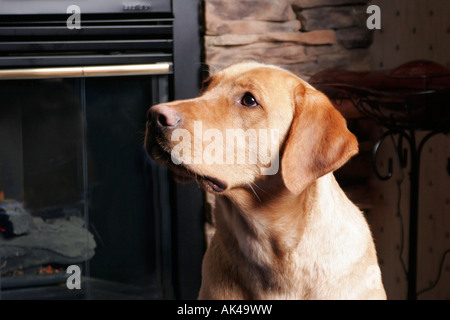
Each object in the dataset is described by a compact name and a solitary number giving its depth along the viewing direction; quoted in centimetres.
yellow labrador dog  115
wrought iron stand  162
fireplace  207
